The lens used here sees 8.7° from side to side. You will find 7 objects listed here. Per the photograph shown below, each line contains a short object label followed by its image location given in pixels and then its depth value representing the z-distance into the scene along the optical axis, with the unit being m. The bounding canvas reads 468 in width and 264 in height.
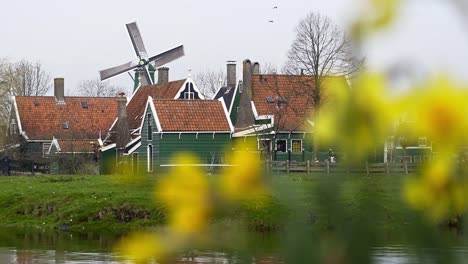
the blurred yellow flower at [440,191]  13.53
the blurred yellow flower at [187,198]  13.27
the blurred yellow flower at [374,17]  12.72
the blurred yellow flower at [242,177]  13.51
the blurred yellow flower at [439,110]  12.30
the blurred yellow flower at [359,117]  12.92
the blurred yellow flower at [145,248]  13.55
